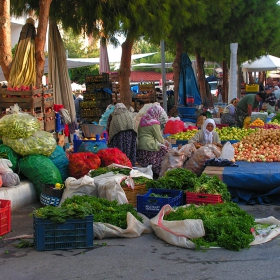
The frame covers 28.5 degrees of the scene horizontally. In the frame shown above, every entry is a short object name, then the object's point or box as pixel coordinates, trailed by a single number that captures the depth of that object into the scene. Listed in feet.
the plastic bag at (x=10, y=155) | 28.99
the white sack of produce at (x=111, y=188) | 26.25
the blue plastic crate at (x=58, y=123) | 37.60
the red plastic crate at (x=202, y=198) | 25.29
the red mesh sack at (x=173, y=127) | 49.78
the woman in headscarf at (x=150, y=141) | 37.17
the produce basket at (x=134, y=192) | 27.35
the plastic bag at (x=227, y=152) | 33.81
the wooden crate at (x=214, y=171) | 30.04
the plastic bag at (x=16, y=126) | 29.14
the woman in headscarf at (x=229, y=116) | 53.72
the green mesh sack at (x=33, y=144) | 29.30
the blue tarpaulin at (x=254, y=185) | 29.84
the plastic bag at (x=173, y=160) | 34.30
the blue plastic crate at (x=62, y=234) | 20.45
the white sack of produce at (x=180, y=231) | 21.26
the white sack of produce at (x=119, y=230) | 22.17
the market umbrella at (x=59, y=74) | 40.27
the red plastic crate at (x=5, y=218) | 22.43
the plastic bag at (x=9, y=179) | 27.68
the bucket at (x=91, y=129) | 39.65
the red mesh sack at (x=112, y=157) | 31.73
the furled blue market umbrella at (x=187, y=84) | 62.13
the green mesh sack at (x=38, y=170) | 29.09
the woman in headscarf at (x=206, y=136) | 38.19
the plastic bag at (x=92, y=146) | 34.30
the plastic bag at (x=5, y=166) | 27.61
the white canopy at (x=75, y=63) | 65.65
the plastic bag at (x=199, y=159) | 33.65
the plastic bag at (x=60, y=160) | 30.86
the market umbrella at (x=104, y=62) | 69.56
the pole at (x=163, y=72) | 62.15
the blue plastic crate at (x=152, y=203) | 24.63
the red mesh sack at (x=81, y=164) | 30.53
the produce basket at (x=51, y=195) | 27.37
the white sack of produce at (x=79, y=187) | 26.78
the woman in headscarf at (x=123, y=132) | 36.11
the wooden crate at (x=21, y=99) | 33.71
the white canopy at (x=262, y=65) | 98.06
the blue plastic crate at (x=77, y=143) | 35.47
